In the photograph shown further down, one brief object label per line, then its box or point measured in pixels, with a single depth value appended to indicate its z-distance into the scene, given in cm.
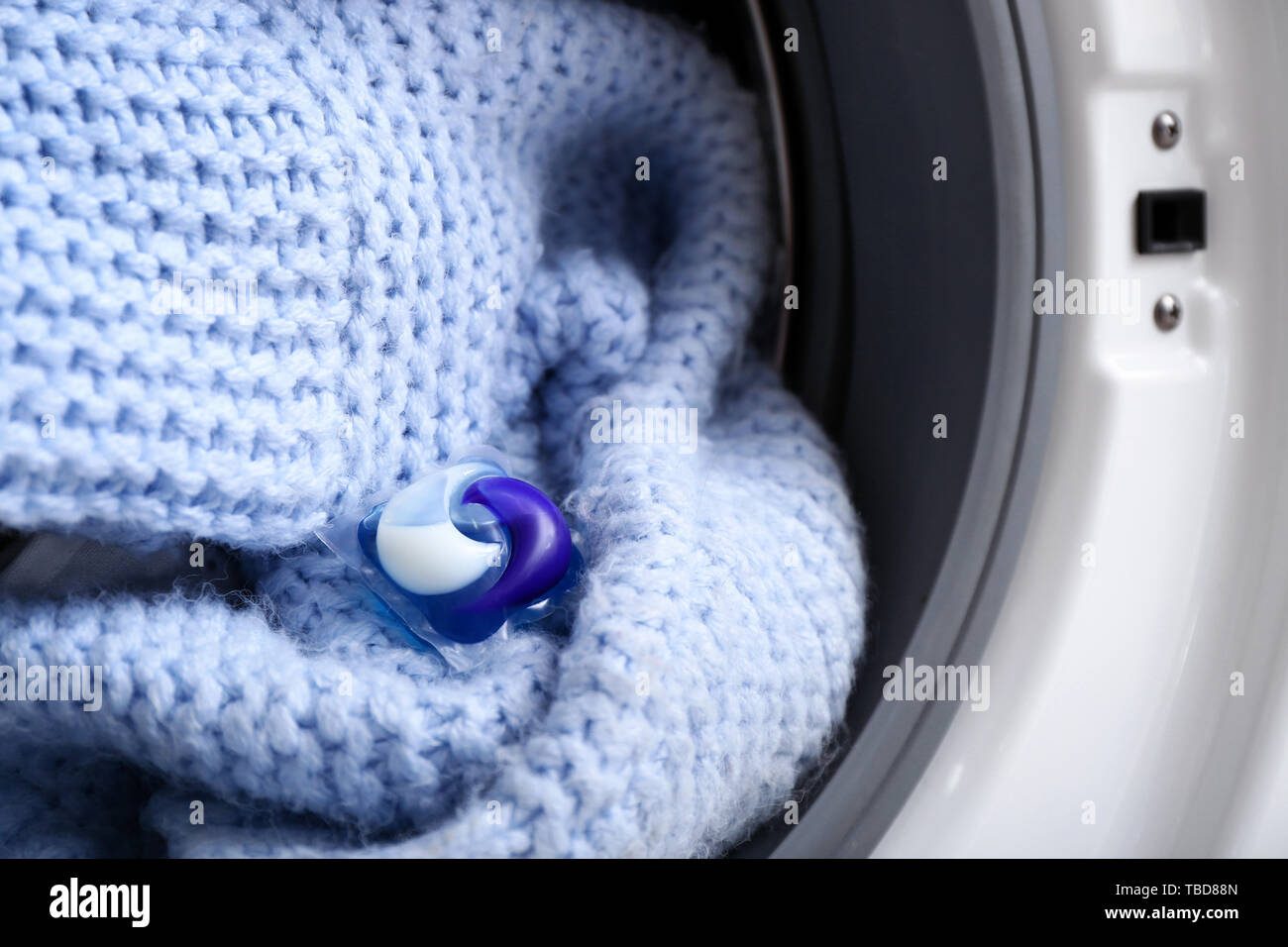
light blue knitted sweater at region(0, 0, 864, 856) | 44
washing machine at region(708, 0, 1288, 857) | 55
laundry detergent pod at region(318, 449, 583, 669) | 51
